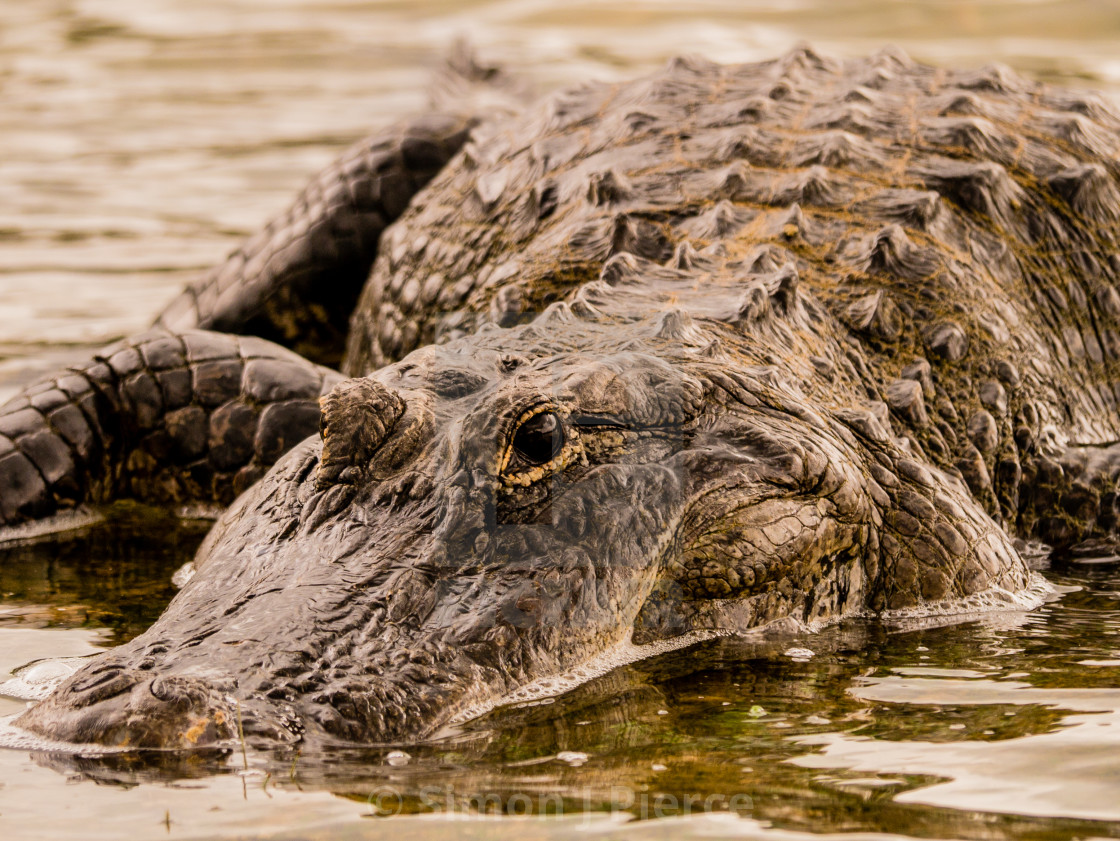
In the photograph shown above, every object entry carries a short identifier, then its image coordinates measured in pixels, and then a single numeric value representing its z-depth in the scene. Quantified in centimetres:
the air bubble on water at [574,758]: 549
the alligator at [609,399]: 608
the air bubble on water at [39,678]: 644
